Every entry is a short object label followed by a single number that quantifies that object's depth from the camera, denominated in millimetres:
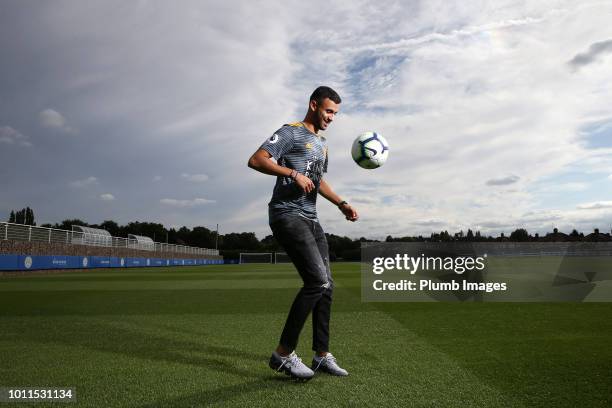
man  3490
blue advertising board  24422
